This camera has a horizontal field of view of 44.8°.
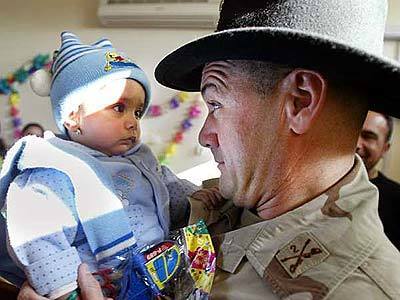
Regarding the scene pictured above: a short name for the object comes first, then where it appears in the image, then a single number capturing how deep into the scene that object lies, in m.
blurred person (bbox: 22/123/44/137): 3.08
